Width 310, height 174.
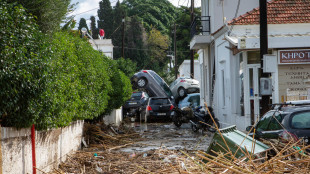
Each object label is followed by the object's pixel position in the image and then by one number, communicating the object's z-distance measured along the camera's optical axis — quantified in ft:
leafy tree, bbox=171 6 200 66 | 222.28
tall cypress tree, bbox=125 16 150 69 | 253.65
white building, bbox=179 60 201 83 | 195.46
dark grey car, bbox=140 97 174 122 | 99.25
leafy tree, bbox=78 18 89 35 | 282.03
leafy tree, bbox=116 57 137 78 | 147.28
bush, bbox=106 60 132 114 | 77.09
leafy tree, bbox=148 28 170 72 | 261.65
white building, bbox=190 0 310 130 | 63.62
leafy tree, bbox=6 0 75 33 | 34.19
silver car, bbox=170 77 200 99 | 129.80
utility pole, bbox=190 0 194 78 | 129.00
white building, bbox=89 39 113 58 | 175.42
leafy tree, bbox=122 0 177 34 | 279.08
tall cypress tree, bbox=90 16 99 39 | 275.10
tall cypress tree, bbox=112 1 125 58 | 258.16
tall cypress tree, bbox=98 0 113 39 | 263.49
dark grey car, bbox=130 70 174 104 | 120.37
